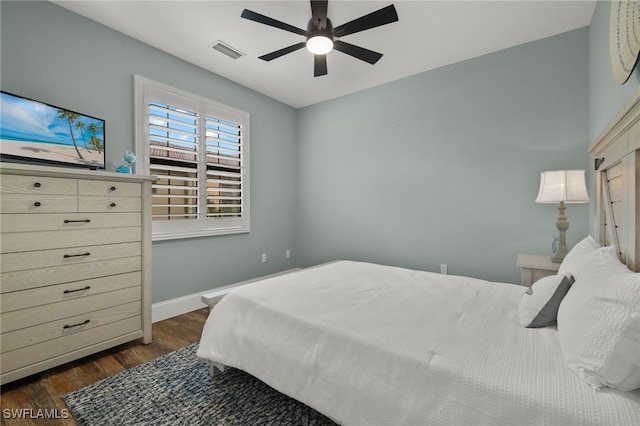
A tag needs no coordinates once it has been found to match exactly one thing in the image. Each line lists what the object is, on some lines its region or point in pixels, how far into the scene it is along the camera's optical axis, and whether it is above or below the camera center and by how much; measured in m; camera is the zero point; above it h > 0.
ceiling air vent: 2.76 +1.61
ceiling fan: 1.89 +1.29
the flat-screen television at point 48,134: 1.90 +0.56
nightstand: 2.11 -0.43
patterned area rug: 1.52 -1.10
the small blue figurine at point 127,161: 2.37 +0.43
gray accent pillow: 1.31 -0.43
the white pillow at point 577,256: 1.43 -0.24
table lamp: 2.16 +0.16
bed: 0.86 -0.54
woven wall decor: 1.25 +0.84
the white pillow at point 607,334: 0.82 -0.38
